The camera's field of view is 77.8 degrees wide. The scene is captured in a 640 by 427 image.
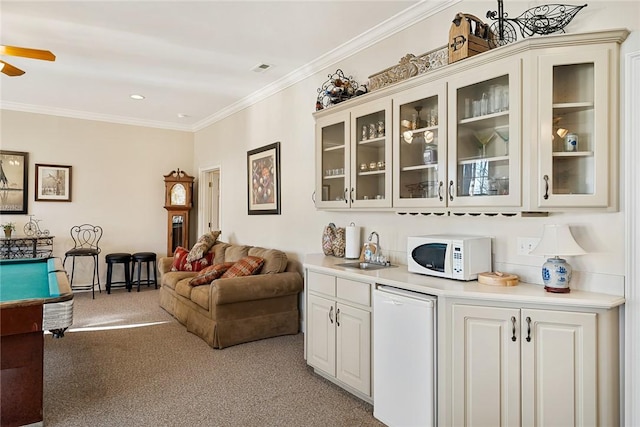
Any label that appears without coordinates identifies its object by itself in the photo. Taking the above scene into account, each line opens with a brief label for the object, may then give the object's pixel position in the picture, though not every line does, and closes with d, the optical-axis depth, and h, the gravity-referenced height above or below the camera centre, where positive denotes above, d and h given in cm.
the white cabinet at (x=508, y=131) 199 +49
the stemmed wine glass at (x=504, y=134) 224 +46
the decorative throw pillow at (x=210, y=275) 429 -66
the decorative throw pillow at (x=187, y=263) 531 -66
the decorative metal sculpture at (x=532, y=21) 221 +114
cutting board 225 -37
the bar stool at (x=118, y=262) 608 -79
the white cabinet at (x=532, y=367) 188 -76
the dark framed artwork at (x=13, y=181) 565 +46
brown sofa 375 -92
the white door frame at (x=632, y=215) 194 +0
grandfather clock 676 +13
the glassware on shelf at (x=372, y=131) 310 +65
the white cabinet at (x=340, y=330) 269 -85
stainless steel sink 302 -40
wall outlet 235 -18
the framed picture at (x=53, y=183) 590 +46
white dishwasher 221 -85
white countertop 190 -41
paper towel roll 349 -25
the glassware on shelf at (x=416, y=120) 273 +66
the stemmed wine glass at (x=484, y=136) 236 +47
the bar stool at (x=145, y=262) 627 -83
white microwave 237 -26
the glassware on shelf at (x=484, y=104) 236 +66
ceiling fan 288 +119
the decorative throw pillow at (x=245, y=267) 406 -56
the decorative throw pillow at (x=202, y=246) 536 -44
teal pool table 223 -77
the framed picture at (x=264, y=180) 480 +44
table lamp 204 -19
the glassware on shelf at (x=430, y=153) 262 +41
